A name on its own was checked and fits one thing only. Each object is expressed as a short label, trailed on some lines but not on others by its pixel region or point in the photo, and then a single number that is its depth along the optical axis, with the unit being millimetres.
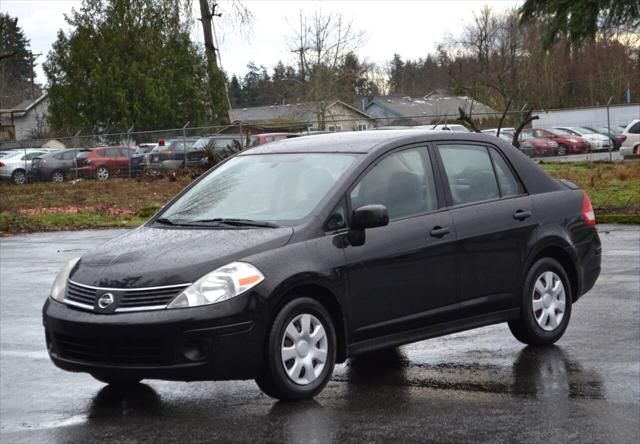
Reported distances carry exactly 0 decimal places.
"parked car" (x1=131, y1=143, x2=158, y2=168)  43312
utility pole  60438
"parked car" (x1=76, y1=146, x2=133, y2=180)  42906
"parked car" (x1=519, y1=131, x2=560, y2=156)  47312
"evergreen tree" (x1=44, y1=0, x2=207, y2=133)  59906
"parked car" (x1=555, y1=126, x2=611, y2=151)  51031
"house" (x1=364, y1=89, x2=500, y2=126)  98438
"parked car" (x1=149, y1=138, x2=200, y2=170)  42031
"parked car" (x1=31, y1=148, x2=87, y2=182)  42906
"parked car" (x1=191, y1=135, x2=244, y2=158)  33656
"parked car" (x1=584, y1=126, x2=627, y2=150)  50594
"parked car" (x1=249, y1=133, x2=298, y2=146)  38909
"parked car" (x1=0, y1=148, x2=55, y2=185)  43281
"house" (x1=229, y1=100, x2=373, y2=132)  55406
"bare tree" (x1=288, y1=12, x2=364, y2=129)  66125
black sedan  6629
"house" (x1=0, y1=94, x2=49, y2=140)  92938
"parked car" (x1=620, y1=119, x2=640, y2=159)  40031
